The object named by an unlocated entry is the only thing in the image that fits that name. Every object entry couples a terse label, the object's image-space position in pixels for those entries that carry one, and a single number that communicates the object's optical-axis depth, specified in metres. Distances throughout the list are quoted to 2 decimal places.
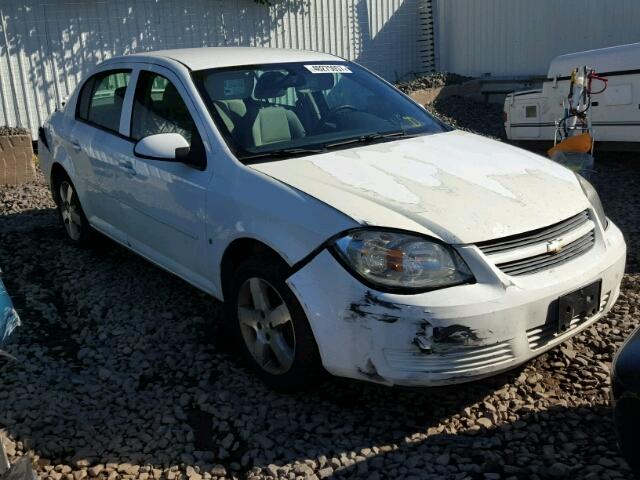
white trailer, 6.98
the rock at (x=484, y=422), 3.18
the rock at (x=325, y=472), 2.88
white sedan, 2.91
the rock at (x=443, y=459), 2.90
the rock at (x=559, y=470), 2.78
